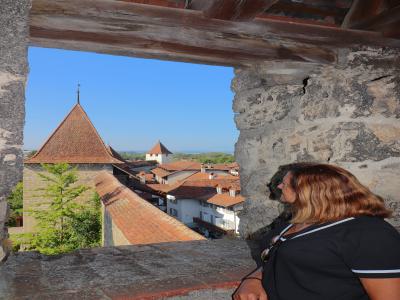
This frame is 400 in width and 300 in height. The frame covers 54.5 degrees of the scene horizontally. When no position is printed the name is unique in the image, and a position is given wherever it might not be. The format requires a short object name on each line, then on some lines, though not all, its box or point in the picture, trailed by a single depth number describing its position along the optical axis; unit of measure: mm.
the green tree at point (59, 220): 14266
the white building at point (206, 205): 23656
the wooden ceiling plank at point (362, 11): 1934
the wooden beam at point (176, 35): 1616
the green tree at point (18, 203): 23375
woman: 1089
